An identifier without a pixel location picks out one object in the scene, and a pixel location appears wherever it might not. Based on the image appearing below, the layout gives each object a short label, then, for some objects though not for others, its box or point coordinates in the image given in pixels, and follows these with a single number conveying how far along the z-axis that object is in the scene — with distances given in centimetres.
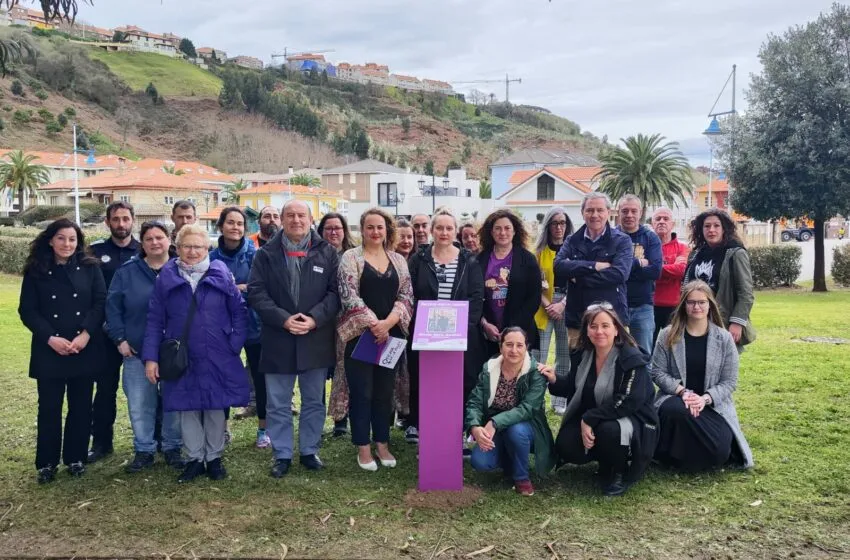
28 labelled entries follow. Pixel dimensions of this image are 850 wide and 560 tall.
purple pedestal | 452
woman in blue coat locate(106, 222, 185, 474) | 482
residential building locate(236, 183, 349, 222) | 6700
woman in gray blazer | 466
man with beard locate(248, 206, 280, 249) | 605
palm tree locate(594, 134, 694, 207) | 3966
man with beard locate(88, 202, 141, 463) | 507
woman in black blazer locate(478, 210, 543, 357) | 525
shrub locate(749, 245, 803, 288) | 2017
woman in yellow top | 608
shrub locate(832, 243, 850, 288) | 1981
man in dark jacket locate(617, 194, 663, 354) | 590
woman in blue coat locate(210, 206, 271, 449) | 542
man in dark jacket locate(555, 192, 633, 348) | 538
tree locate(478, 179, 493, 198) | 7790
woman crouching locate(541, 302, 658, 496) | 436
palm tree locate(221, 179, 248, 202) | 7125
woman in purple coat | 459
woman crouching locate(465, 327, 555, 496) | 445
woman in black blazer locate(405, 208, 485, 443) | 501
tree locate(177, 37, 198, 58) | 16450
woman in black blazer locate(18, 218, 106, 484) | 465
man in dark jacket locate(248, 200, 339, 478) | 471
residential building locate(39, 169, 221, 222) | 6047
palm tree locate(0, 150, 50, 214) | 5703
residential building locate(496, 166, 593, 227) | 5175
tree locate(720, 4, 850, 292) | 1858
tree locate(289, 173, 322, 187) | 7819
